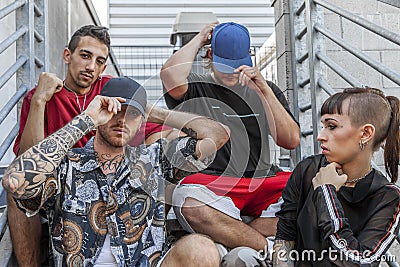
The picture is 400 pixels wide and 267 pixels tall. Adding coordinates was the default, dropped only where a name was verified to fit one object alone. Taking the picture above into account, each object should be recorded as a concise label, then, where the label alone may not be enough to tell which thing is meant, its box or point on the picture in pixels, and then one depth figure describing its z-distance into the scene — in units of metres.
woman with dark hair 1.85
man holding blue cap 2.45
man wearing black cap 2.03
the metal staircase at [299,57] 2.70
